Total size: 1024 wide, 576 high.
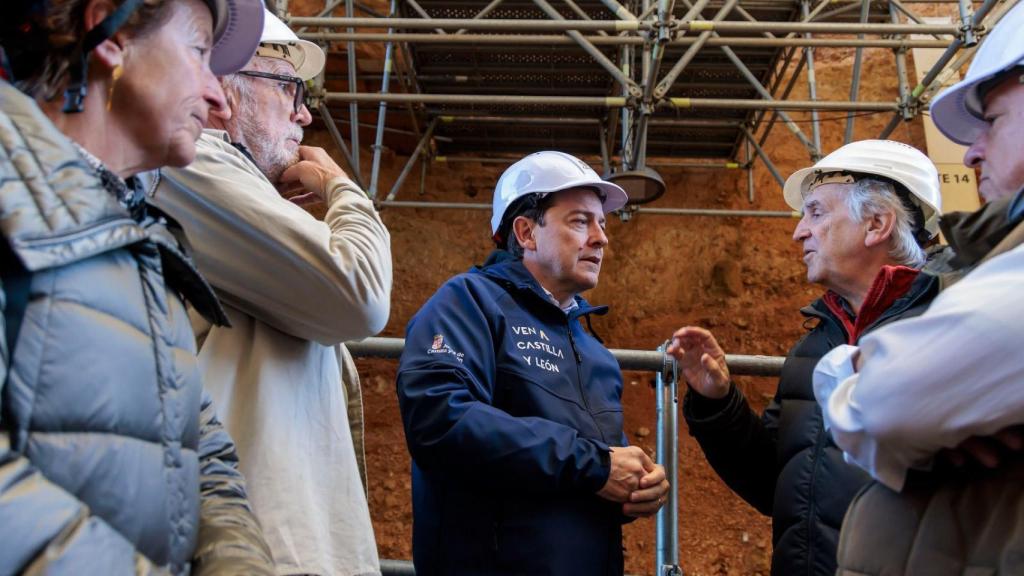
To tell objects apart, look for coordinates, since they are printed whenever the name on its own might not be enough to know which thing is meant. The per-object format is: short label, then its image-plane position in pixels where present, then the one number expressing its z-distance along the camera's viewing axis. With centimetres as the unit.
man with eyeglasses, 180
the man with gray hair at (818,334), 242
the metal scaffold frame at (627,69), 625
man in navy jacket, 234
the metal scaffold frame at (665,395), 297
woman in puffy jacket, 105
